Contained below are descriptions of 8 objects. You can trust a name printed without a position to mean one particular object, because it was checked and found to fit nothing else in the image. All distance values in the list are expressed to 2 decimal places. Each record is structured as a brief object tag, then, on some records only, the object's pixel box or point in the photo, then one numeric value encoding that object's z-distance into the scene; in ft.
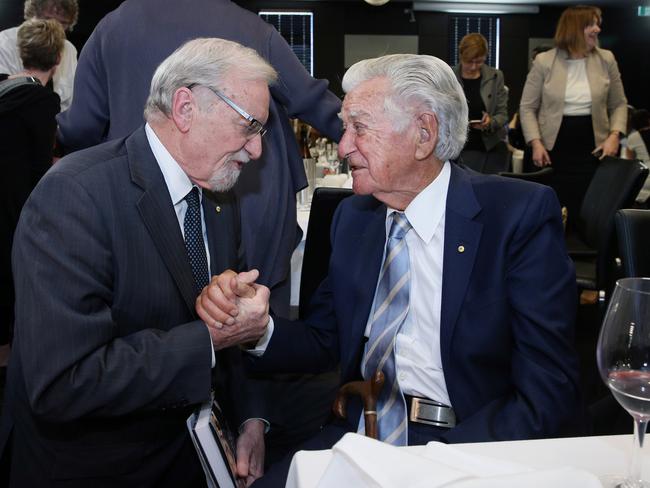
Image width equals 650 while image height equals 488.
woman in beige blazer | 15.69
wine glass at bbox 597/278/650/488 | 3.06
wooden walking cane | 5.34
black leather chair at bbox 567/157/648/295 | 10.38
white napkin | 2.73
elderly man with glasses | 4.63
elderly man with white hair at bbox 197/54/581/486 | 5.15
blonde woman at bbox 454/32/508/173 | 21.35
